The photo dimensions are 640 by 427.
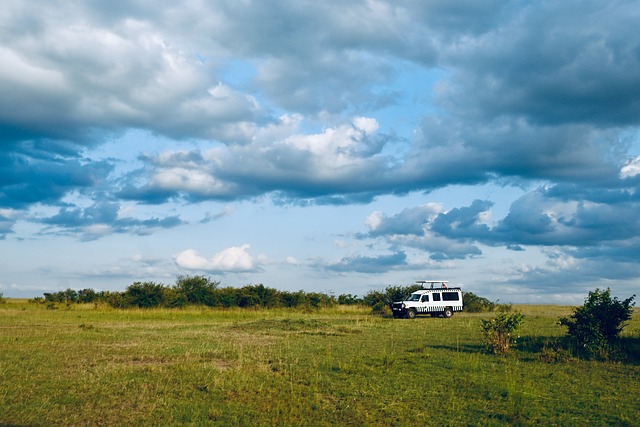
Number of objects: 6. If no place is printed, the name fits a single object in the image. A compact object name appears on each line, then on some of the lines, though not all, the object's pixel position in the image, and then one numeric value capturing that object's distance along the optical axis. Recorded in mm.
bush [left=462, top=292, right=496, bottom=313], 58428
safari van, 43719
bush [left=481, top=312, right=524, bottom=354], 19344
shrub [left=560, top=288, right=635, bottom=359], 19312
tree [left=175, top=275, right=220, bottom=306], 56625
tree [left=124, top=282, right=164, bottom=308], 54875
